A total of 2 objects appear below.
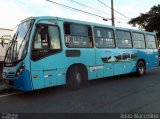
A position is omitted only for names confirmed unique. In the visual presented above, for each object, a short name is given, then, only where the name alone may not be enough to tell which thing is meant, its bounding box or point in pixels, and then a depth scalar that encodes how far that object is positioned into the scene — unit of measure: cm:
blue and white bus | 782
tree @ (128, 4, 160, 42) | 4566
